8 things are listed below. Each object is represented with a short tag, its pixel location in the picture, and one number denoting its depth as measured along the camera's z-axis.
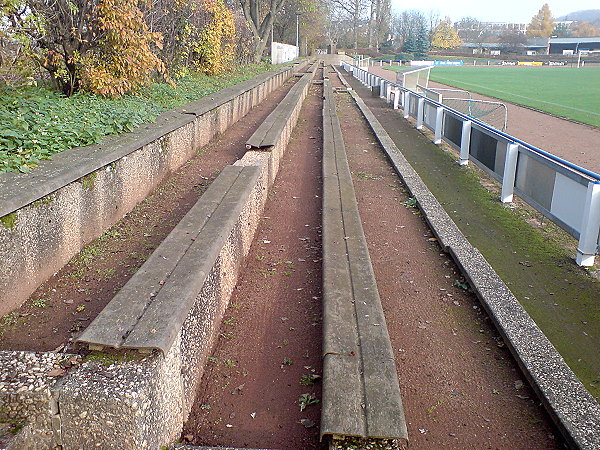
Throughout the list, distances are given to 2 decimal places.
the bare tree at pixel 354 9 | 114.43
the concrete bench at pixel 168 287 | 2.95
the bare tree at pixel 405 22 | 154.50
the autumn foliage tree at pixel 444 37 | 135.38
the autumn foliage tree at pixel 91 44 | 9.79
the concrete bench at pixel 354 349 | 2.88
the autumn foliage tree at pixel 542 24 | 158.62
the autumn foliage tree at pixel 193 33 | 15.95
